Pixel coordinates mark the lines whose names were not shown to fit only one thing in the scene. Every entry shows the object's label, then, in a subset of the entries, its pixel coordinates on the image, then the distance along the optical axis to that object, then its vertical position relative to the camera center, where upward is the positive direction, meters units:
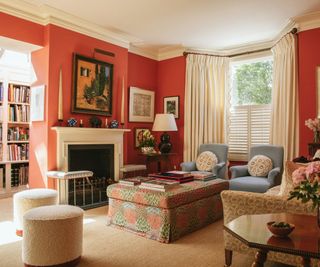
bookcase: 5.04 -0.13
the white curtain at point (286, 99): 4.51 +0.53
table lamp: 5.27 +0.12
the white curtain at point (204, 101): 5.71 +0.59
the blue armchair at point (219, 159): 5.02 -0.49
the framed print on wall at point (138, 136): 5.82 -0.11
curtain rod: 5.33 +1.49
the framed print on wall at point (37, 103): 4.27 +0.38
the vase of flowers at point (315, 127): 3.97 +0.07
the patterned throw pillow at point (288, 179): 2.26 -0.37
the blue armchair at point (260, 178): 4.03 -0.67
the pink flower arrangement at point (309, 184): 1.49 -0.27
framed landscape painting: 4.53 +0.71
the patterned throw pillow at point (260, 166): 4.49 -0.53
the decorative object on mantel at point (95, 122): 4.67 +0.13
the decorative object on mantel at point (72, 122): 4.32 +0.11
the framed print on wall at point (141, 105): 5.74 +0.51
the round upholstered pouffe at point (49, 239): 2.26 -0.86
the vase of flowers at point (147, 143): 5.37 -0.24
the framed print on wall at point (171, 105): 6.04 +0.53
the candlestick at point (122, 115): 5.25 +0.26
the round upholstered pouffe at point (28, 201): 3.03 -0.75
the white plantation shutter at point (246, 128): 5.32 +0.07
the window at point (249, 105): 5.37 +0.49
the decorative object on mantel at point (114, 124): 4.96 +0.10
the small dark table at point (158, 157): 5.26 -0.49
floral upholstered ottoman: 2.98 -0.86
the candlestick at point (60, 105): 4.29 +0.36
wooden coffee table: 1.38 -0.54
